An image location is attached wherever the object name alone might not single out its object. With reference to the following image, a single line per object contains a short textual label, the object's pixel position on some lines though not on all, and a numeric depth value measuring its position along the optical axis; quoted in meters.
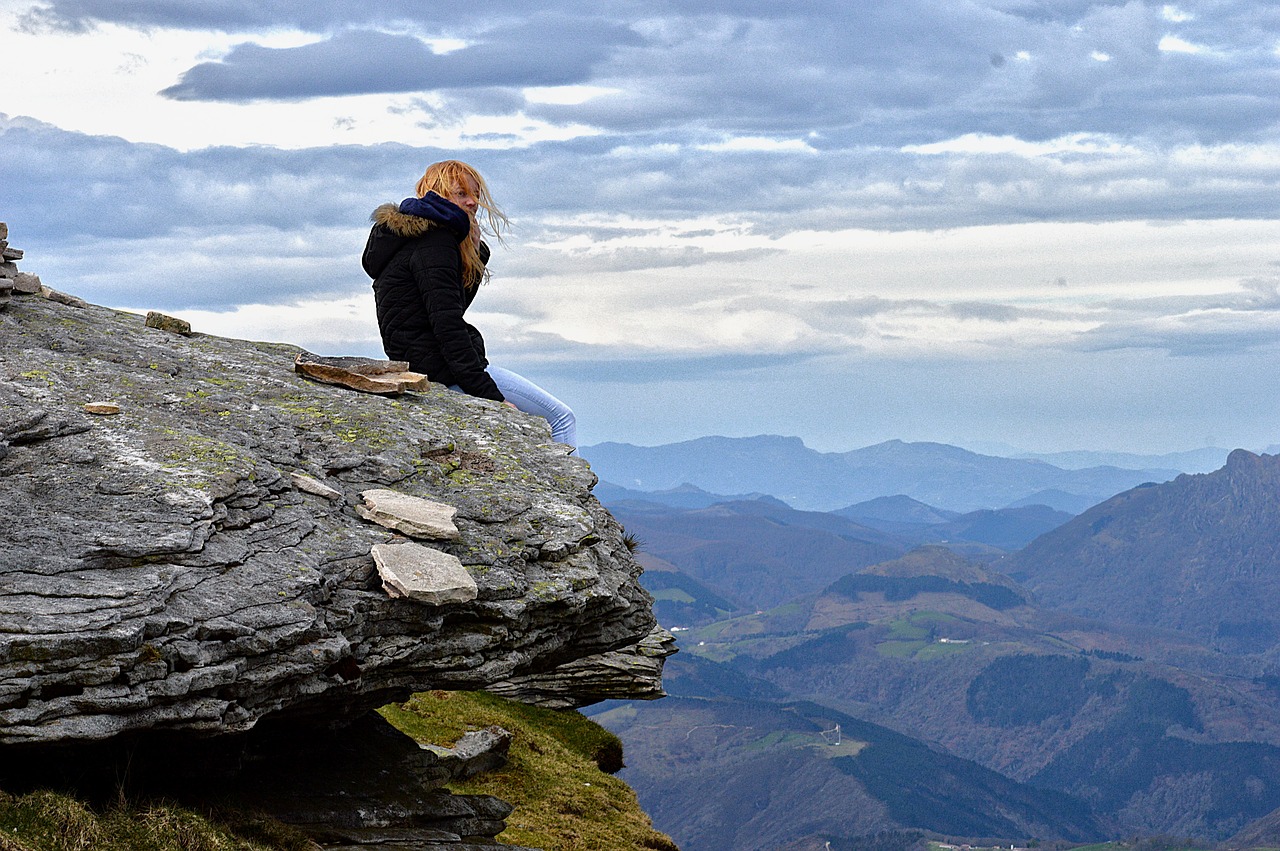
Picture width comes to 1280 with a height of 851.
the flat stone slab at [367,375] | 18.94
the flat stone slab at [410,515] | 15.45
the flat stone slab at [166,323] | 19.69
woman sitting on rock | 18.48
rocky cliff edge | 12.02
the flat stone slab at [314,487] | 15.49
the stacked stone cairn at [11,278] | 17.44
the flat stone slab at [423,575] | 14.39
